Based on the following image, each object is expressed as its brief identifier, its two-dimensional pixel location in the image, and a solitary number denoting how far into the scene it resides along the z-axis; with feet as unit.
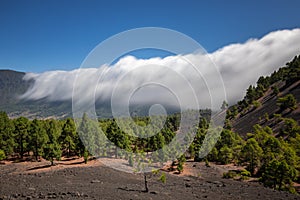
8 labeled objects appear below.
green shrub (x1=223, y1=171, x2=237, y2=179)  165.78
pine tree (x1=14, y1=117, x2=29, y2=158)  168.55
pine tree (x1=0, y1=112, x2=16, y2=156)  160.67
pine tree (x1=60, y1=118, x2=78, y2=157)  173.16
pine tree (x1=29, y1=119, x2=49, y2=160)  159.44
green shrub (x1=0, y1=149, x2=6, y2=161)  148.76
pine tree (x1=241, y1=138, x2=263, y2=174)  173.96
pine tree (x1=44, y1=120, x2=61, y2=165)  142.41
